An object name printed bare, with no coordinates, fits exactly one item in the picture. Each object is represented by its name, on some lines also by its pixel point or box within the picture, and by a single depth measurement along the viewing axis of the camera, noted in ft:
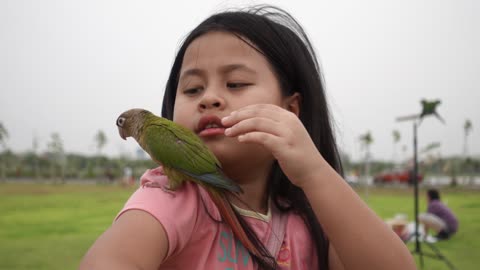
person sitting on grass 9.64
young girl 1.69
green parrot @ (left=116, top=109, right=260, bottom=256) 1.89
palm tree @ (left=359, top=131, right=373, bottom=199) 57.88
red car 42.47
